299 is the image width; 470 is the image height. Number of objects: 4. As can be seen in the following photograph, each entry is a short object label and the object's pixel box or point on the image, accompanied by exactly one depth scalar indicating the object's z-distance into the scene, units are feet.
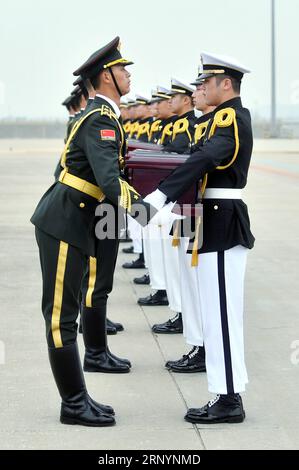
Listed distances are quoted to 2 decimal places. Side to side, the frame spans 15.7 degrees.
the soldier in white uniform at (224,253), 17.38
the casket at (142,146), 25.39
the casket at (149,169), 18.37
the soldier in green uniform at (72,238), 16.93
